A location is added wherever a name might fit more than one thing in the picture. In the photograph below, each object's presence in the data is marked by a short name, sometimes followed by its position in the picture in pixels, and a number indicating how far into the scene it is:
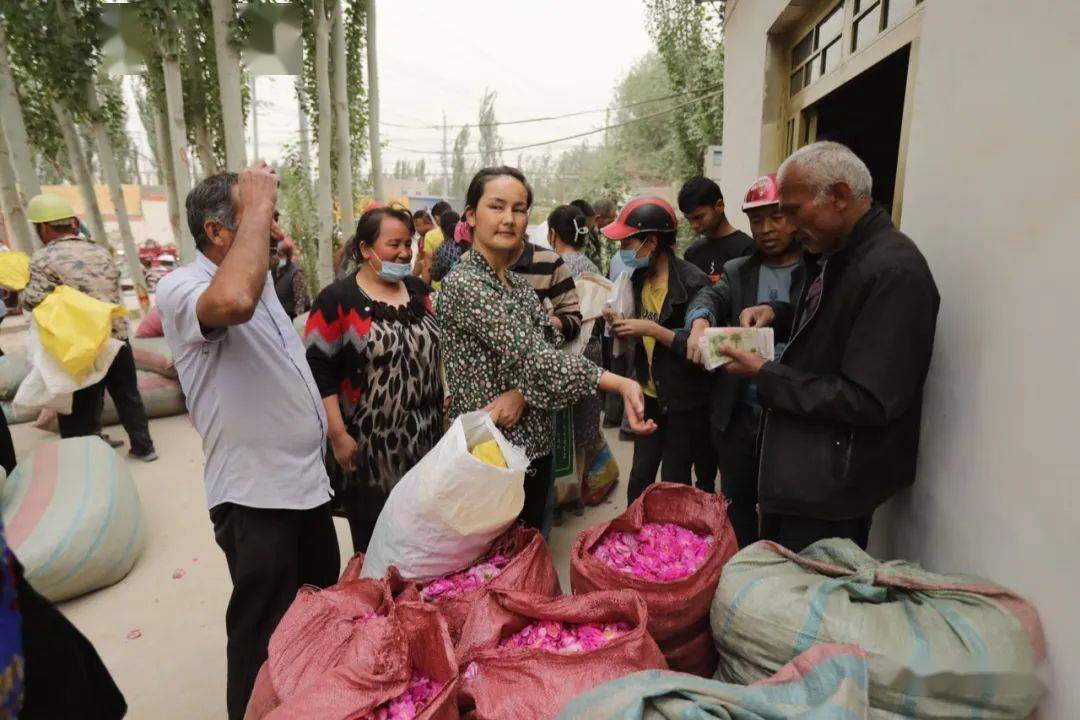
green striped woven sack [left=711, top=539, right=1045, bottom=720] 1.22
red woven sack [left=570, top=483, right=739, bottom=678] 1.59
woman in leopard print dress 2.15
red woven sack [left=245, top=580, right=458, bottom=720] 1.28
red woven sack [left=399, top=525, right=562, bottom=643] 1.65
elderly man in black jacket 1.48
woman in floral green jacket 1.85
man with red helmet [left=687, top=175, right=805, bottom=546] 2.40
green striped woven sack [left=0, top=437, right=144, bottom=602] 2.70
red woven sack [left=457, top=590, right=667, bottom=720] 1.31
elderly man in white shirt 1.57
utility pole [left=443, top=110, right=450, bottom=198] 42.58
